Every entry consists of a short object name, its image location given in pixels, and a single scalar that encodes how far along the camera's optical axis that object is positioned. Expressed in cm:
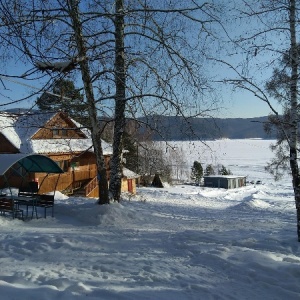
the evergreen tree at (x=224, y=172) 6861
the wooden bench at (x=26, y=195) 1142
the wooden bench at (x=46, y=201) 1118
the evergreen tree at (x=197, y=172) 6706
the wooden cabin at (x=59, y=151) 2469
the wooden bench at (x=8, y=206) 1048
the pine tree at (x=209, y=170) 7367
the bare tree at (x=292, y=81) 789
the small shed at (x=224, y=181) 5941
